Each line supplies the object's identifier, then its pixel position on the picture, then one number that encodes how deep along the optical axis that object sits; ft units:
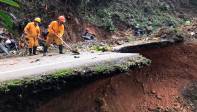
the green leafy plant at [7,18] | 4.68
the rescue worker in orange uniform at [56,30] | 40.89
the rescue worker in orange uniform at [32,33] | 41.81
